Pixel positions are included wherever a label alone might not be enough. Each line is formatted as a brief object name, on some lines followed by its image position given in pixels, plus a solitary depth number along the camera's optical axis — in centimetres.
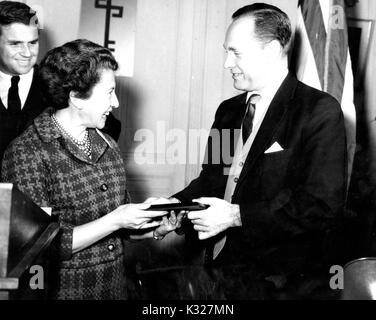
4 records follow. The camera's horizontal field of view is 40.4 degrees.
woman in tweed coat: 192
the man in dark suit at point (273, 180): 212
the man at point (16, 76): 276
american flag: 301
